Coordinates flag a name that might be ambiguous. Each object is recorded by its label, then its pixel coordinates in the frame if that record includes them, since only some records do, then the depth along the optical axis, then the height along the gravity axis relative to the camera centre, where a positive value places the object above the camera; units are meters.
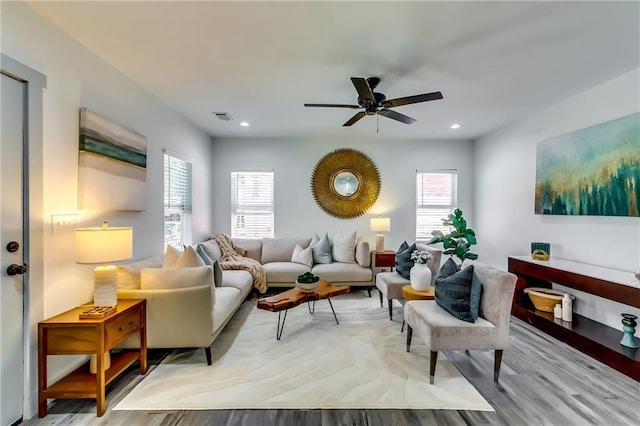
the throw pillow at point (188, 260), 2.89 -0.49
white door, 1.80 -0.26
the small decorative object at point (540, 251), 3.58 -0.48
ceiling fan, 2.56 +1.05
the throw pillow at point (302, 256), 4.82 -0.75
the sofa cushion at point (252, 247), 5.10 -0.63
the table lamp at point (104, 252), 2.04 -0.30
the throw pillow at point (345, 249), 4.92 -0.63
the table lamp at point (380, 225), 5.05 -0.23
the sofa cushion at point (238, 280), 3.65 -0.90
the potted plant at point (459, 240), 4.51 -0.44
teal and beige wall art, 2.40 +0.41
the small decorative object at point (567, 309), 3.15 -1.04
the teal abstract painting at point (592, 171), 2.82 +0.46
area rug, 2.07 -1.33
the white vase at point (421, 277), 3.04 -0.68
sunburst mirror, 5.60 +0.56
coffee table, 2.92 -0.93
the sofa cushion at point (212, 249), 4.25 -0.58
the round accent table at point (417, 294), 2.95 -0.84
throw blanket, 4.32 -0.78
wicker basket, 3.33 -0.98
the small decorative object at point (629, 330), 2.53 -1.02
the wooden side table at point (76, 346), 1.94 -0.91
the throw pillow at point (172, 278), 2.52 -0.59
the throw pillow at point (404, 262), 3.66 -0.63
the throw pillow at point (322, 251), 4.92 -0.67
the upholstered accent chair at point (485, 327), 2.23 -0.88
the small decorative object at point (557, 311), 3.24 -1.10
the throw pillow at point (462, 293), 2.31 -0.66
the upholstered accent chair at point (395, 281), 3.54 -0.86
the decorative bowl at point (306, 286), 3.29 -0.85
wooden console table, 2.45 -1.07
